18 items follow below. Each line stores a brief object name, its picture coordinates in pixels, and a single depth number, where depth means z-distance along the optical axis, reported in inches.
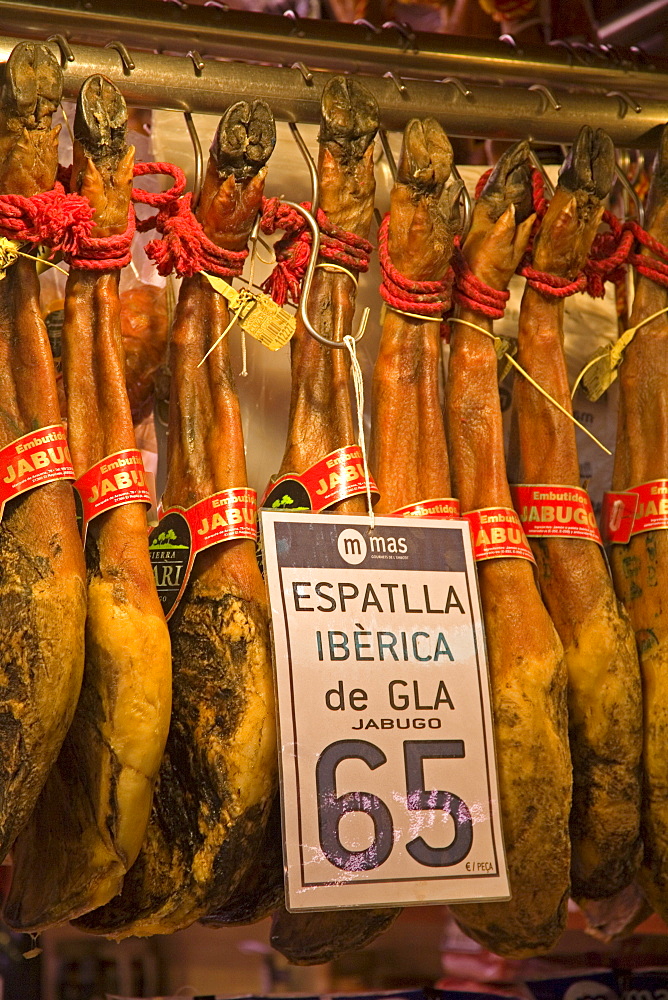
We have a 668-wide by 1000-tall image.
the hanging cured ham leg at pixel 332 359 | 75.0
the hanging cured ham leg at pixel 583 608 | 76.7
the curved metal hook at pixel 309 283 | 72.0
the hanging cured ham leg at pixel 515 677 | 72.7
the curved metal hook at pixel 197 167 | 75.0
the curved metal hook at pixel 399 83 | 84.8
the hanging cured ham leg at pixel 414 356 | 76.5
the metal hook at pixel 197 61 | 79.7
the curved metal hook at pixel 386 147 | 83.8
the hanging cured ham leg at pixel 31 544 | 62.3
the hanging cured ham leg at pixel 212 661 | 67.4
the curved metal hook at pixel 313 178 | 76.3
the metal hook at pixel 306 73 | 82.1
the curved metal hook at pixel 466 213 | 82.3
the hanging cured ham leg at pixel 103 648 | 64.6
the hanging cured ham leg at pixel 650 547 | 78.1
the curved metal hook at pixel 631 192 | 86.9
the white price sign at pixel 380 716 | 66.1
